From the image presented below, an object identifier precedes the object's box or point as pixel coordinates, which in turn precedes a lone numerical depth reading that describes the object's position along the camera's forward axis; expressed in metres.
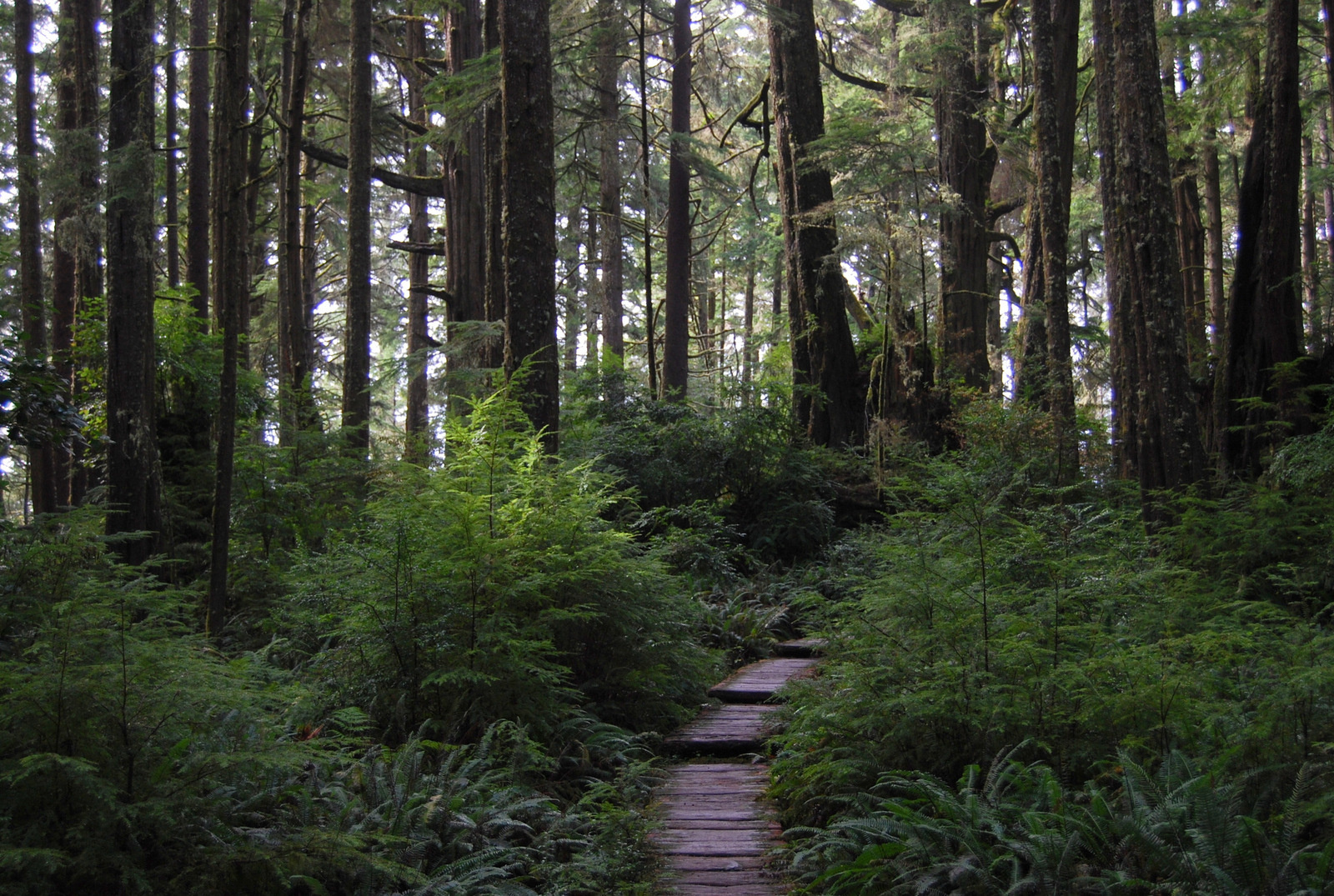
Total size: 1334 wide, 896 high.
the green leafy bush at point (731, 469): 11.96
